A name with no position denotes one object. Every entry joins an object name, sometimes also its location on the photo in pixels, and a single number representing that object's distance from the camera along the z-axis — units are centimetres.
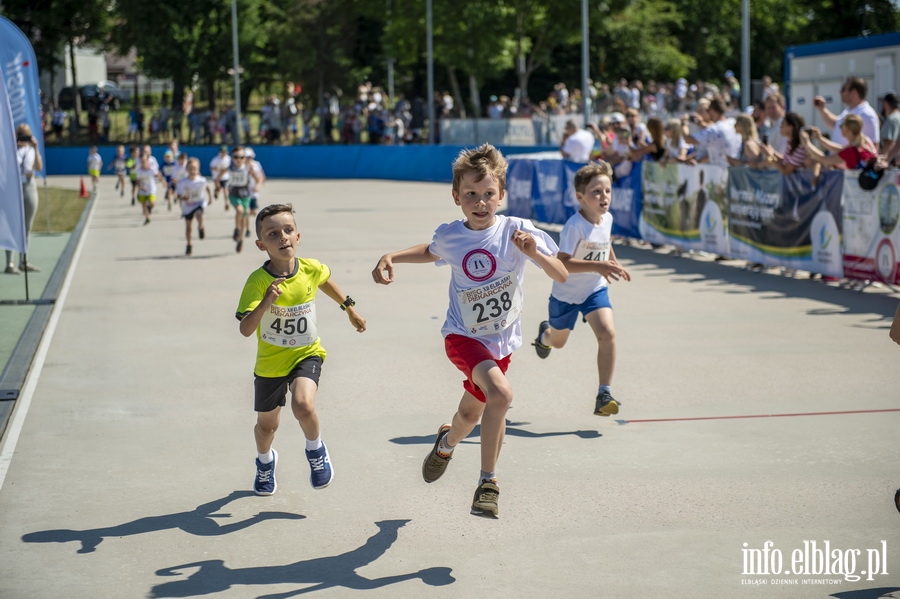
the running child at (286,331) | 634
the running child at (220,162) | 2854
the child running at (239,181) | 2161
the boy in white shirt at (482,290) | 596
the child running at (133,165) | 3438
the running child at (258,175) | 2174
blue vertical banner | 1855
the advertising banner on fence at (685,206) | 1784
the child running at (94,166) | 4359
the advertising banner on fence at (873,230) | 1380
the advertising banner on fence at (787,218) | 1503
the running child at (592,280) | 818
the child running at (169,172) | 2911
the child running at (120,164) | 4088
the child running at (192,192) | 2134
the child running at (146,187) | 2805
